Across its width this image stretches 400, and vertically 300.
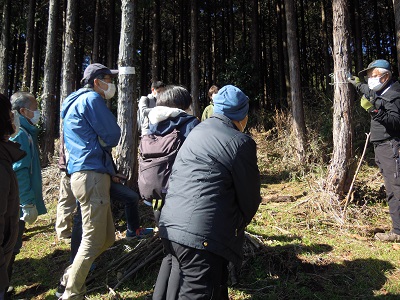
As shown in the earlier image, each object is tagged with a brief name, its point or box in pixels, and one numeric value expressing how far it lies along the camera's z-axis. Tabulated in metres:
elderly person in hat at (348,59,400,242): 4.10
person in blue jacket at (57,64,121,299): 3.00
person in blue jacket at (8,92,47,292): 3.46
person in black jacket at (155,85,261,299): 2.11
